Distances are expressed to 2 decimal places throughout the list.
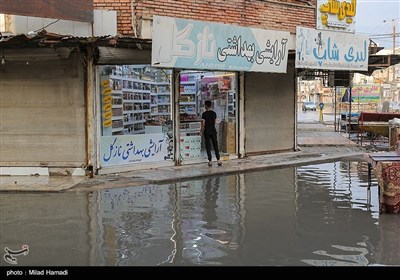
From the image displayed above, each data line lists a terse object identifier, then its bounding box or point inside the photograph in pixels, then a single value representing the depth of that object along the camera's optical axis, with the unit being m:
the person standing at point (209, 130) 13.33
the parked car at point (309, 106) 76.19
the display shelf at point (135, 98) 12.31
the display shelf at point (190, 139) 13.80
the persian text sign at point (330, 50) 14.60
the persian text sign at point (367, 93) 42.87
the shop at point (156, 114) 12.24
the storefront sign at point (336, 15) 15.95
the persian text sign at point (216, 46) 11.44
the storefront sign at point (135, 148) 12.16
